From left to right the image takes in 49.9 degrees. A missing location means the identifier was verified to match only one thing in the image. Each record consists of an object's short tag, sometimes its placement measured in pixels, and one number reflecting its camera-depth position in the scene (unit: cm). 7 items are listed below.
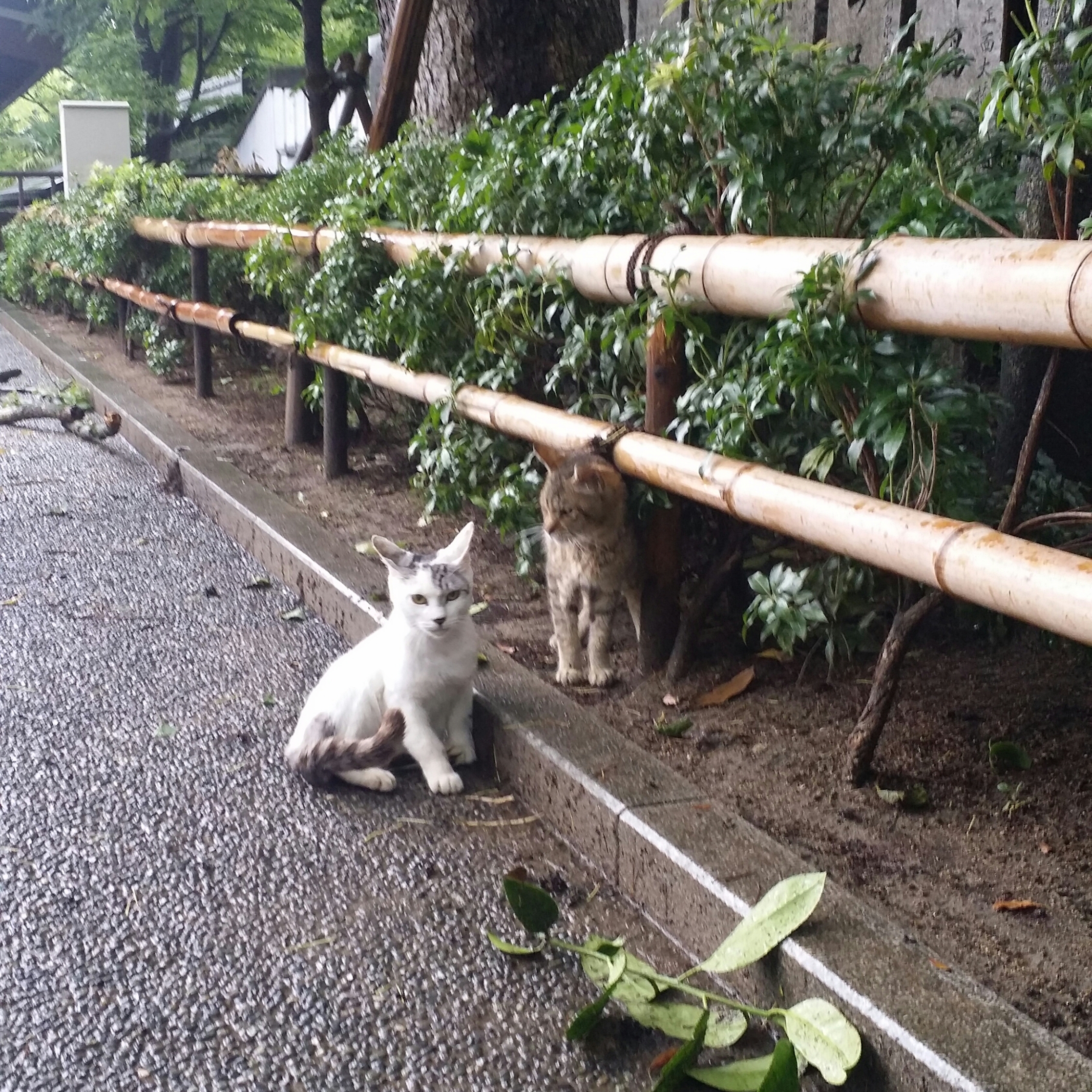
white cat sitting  293
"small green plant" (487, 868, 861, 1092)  179
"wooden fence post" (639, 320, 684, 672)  300
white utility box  1653
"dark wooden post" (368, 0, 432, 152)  537
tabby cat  311
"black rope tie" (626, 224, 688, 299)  295
